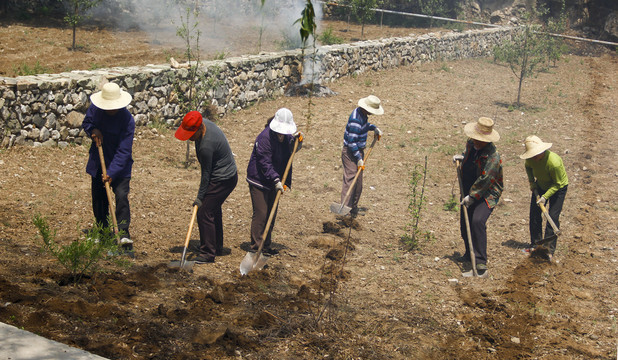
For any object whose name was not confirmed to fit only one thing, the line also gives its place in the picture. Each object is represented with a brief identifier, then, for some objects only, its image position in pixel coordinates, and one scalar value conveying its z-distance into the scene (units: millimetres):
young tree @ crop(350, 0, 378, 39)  20594
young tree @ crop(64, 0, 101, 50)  14664
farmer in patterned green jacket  6375
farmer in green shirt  6871
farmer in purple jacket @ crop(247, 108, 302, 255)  6070
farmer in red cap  5652
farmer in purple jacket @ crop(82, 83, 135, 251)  5805
